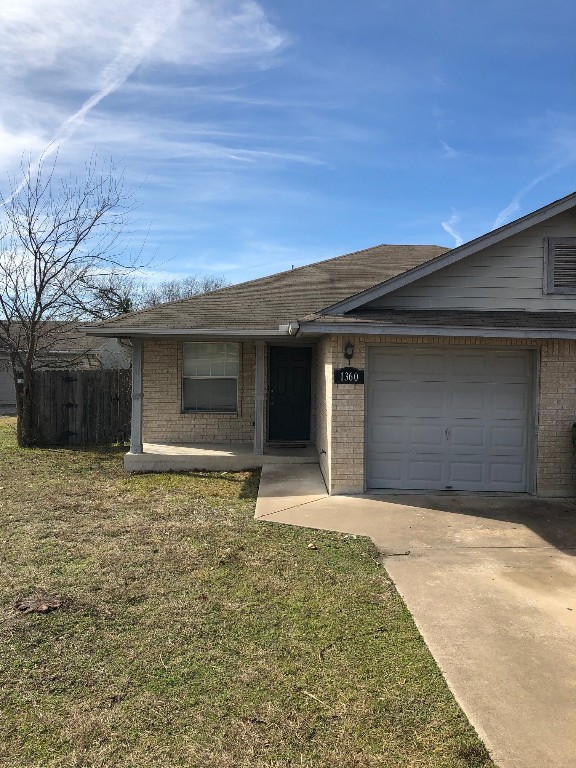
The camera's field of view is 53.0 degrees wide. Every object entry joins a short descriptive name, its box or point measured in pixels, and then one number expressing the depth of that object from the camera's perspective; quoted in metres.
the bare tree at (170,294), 41.23
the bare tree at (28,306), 14.02
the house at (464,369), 8.27
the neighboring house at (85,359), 27.39
